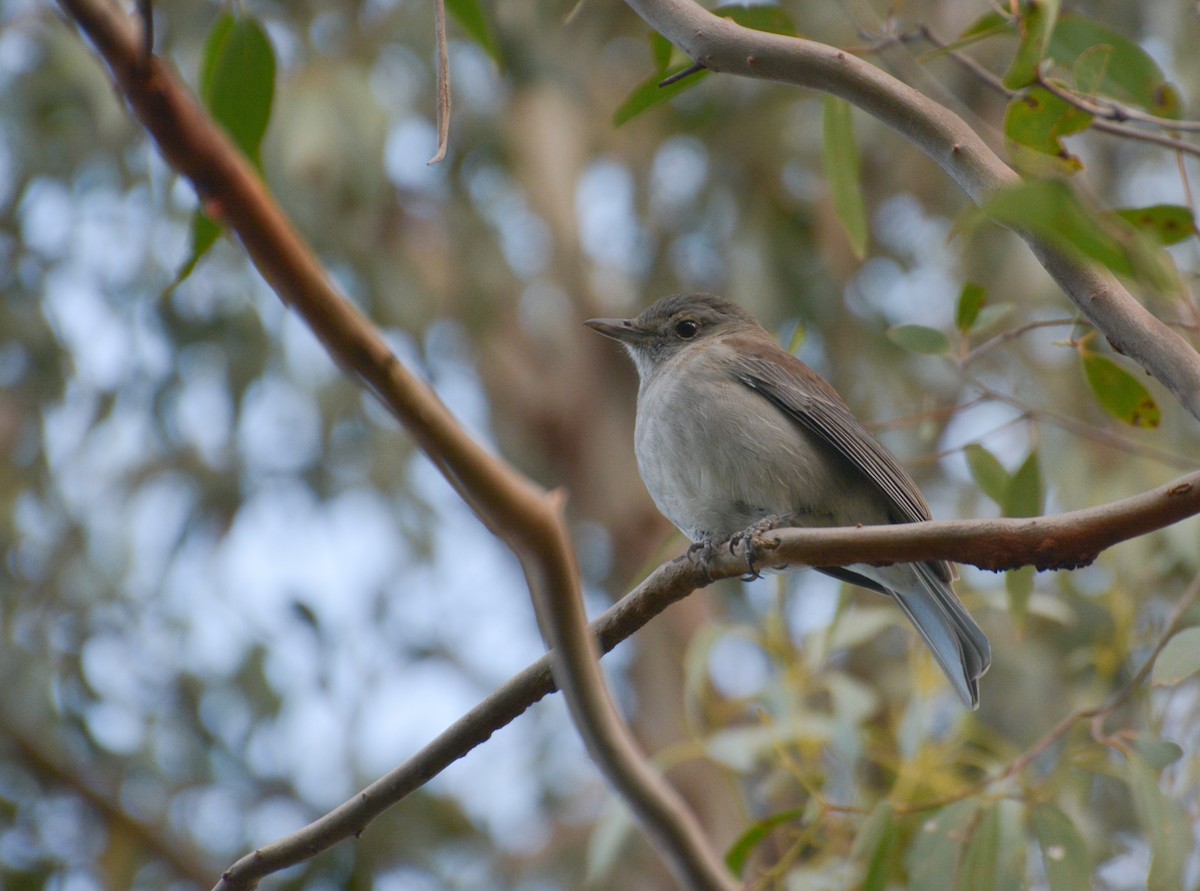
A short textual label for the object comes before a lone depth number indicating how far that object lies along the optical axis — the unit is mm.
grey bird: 5684
